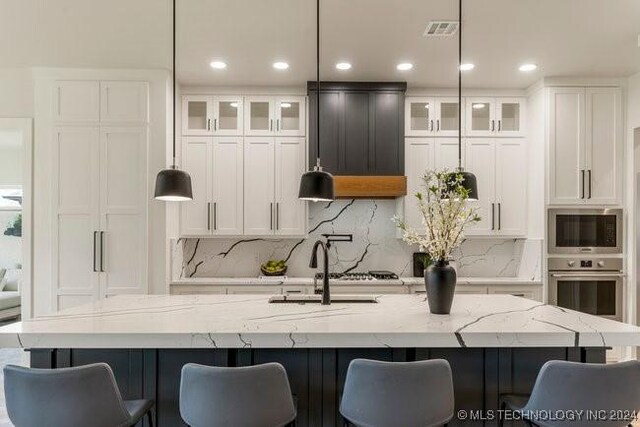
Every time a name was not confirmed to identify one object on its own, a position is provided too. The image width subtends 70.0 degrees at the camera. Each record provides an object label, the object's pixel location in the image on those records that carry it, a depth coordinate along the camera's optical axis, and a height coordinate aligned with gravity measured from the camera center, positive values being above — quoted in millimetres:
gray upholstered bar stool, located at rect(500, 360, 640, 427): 1665 -644
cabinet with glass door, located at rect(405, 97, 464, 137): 4523 +977
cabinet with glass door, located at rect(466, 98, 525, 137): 4535 +973
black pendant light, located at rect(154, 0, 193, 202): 2633 +155
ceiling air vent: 3141 +1308
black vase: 2293 -359
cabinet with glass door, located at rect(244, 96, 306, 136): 4496 +962
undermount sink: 2693 -523
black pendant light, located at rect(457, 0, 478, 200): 2744 +181
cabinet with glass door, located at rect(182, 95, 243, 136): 4484 +962
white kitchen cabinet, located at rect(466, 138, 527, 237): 4508 +308
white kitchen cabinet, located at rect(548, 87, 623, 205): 4219 +624
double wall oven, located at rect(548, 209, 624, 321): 4164 -422
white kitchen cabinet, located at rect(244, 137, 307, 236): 4477 +208
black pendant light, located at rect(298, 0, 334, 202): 2645 +154
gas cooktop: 4336 -612
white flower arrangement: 2240 -22
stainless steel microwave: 4207 -152
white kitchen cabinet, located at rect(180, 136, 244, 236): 4461 +256
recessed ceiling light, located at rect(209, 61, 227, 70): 3898 +1277
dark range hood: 4367 +809
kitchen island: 1857 -524
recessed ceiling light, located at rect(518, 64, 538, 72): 3948 +1286
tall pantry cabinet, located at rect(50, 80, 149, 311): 4035 +193
